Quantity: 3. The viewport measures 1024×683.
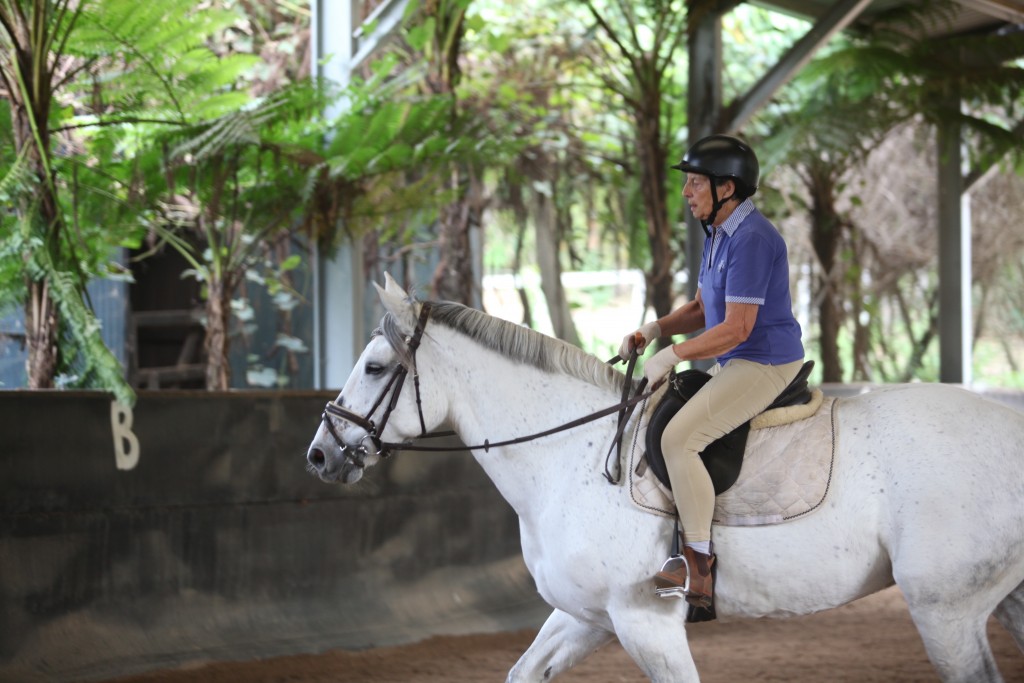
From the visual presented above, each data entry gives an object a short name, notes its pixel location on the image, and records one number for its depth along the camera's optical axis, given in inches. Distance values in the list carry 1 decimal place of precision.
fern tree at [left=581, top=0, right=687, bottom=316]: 679.1
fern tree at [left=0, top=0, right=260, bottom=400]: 431.5
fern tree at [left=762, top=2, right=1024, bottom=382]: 737.0
